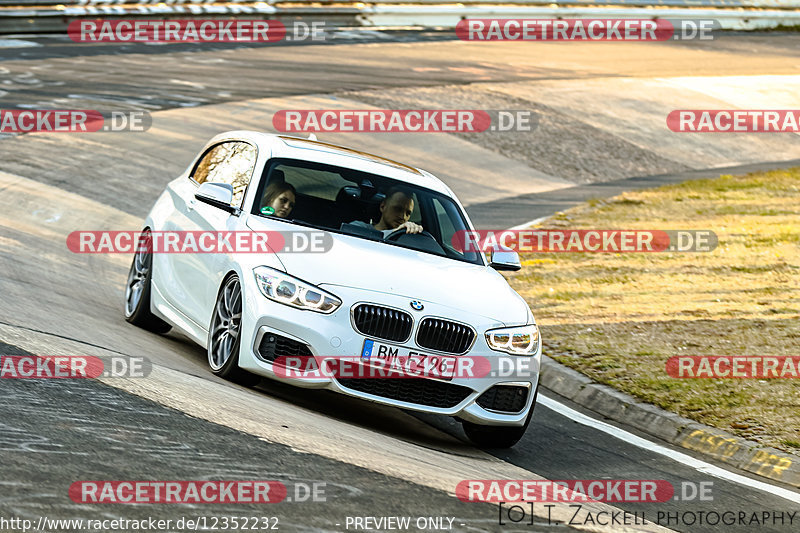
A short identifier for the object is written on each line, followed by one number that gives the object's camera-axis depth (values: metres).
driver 18.03
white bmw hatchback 15.23
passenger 17.72
